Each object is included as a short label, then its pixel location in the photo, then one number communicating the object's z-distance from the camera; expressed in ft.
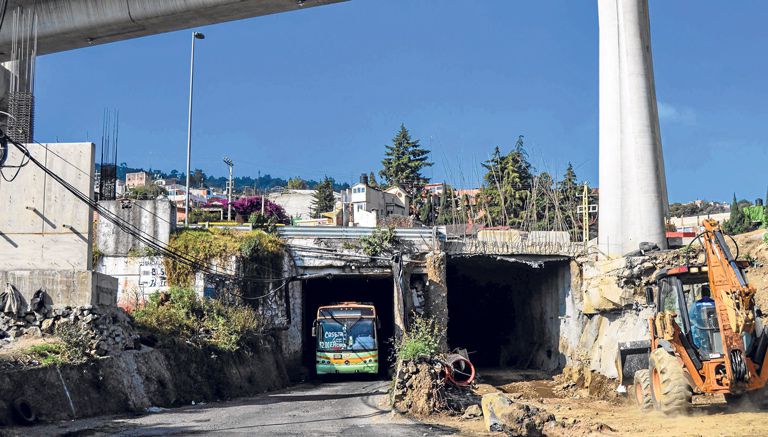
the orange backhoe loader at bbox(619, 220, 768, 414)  45.09
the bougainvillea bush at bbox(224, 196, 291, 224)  222.48
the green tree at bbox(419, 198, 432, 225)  272.10
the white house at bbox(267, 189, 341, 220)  322.96
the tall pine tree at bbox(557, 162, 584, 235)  147.92
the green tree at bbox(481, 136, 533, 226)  220.64
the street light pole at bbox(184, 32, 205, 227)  137.28
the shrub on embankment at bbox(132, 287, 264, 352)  86.07
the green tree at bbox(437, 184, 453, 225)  237.04
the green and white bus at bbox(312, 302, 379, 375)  112.68
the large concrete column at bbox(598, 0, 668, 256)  106.22
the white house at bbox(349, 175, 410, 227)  254.27
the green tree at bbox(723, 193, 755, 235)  199.31
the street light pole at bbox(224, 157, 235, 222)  216.72
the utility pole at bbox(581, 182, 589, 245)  117.13
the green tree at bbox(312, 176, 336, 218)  322.34
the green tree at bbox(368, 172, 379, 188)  346.05
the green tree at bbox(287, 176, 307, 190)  490.49
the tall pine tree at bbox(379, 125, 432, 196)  307.99
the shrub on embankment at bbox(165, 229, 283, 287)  107.34
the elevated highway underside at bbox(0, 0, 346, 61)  96.53
